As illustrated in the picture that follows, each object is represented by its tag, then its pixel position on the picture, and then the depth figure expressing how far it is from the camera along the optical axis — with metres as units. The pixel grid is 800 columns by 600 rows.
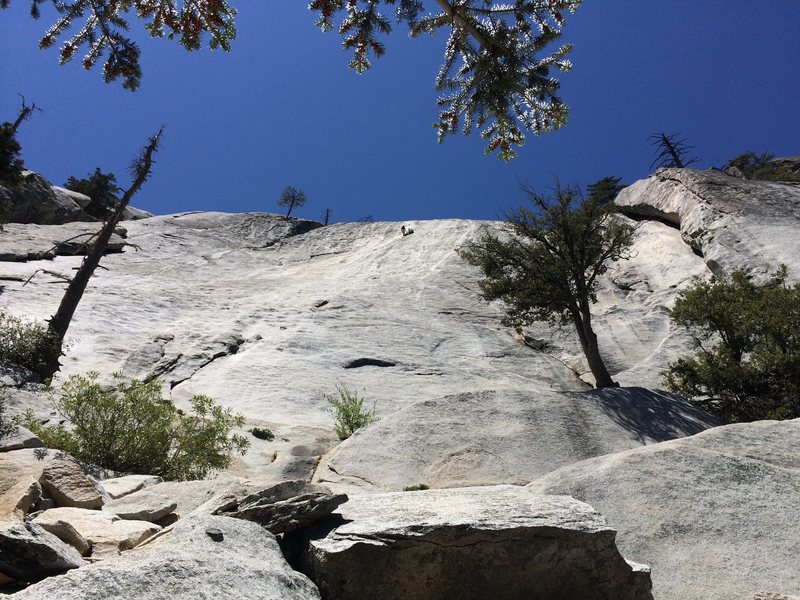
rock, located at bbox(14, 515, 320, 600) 3.10
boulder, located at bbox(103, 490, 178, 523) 5.77
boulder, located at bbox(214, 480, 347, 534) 4.85
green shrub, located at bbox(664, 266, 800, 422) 15.66
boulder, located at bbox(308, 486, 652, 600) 4.45
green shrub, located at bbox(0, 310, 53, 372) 15.67
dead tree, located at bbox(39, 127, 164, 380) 16.14
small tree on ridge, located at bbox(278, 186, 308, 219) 68.12
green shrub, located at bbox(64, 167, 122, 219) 53.19
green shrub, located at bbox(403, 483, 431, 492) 9.61
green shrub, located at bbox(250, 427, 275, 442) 14.55
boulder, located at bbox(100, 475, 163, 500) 7.21
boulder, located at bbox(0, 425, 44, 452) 8.05
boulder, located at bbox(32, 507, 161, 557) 4.58
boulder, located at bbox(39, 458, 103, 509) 5.99
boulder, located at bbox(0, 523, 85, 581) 3.54
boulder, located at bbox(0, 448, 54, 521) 5.11
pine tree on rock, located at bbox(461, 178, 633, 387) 19.55
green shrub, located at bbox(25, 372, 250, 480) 9.32
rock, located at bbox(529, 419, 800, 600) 5.45
